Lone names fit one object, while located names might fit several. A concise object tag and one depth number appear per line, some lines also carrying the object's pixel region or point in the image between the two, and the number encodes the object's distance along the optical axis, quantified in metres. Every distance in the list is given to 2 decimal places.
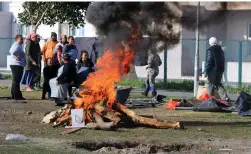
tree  30.98
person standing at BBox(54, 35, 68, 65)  21.62
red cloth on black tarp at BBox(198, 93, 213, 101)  19.75
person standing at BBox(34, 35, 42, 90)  23.36
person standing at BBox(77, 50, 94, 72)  19.67
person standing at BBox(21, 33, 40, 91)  22.58
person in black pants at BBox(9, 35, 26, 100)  20.36
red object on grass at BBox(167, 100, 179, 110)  18.91
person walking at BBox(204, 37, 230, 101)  20.92
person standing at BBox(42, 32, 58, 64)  22.41
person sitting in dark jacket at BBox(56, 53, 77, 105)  18.52
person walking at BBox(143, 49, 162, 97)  21.16
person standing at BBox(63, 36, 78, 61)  21.11
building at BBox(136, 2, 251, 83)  26.94
